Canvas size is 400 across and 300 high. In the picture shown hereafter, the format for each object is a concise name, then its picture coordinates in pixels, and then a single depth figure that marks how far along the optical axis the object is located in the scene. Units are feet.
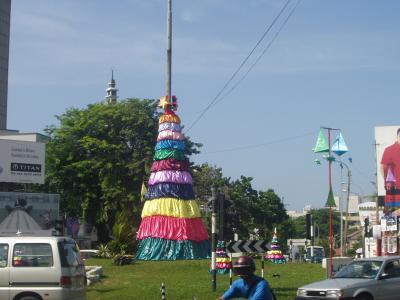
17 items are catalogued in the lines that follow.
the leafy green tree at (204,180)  203.62
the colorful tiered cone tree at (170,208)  117.50
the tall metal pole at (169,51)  120.06
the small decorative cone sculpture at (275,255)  137.49
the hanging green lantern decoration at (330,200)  102.86
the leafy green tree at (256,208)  233.76
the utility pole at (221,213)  69.00
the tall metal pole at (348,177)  204.64
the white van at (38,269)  50.52
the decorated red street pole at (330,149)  105.50
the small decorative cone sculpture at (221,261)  102.42
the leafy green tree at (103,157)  178.91
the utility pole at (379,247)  104.06
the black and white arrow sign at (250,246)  69.97
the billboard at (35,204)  167.63
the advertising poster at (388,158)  143.95
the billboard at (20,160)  177.37
